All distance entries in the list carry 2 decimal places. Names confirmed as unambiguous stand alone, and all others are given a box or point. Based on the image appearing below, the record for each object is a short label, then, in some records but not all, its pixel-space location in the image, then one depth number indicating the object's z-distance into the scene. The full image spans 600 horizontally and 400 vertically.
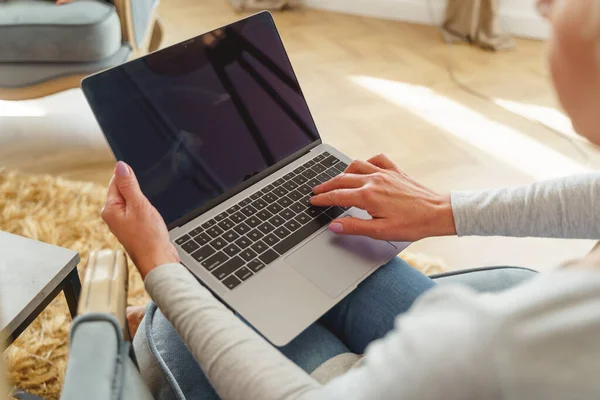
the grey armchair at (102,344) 0.48
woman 0.37
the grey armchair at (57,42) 1.68
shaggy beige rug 1.21
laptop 0.79
